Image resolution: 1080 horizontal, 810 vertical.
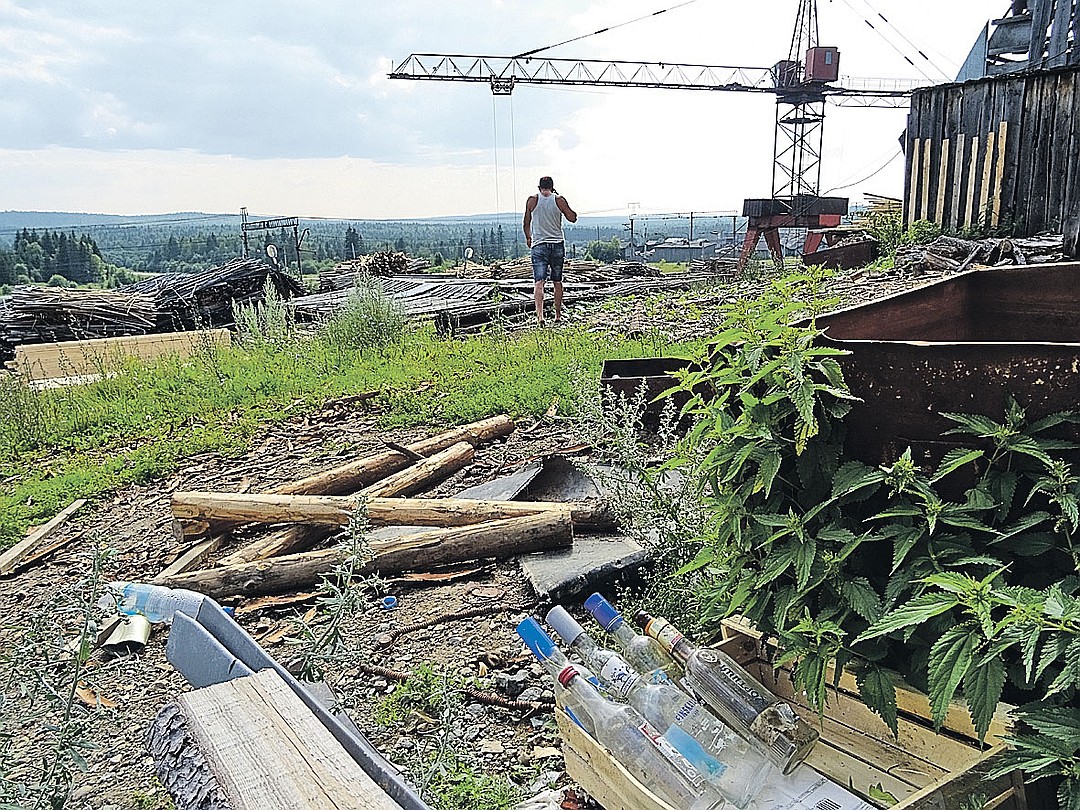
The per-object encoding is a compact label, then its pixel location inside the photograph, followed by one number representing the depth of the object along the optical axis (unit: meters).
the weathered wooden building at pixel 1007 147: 11.25
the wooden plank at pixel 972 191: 12.84
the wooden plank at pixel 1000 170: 12.16
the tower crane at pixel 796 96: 17.69
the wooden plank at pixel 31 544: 5.14
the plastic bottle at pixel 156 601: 2.57
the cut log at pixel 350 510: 4.89
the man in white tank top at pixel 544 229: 12.36
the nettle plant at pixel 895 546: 1.95
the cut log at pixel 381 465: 5.66
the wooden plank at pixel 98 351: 11.95
